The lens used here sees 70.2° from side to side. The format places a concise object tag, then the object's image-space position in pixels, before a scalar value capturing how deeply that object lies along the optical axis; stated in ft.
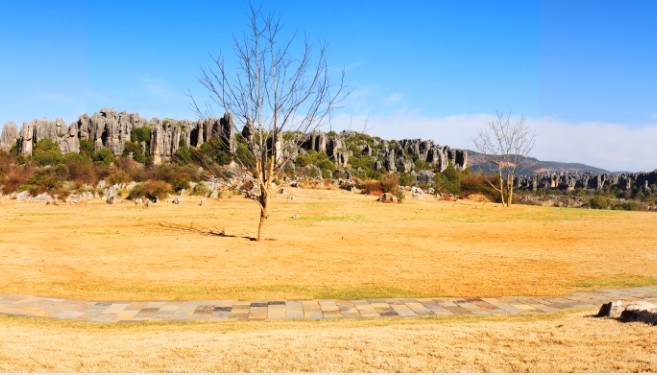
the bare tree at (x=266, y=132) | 49.57
